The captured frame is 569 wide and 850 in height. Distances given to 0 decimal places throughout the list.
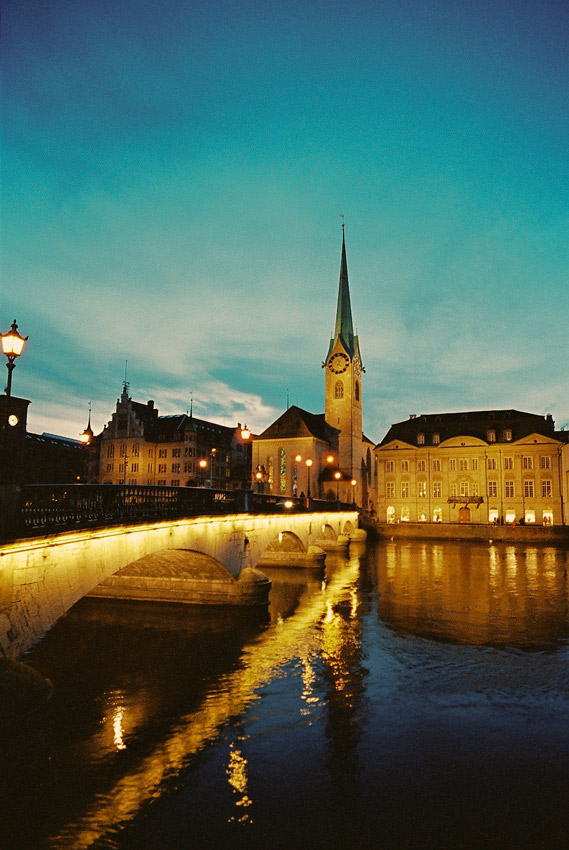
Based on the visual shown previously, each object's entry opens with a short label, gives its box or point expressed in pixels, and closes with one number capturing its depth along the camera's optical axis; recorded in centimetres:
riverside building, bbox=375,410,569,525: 7762
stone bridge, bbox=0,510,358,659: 1203
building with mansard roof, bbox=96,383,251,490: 8762
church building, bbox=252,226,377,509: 8575
